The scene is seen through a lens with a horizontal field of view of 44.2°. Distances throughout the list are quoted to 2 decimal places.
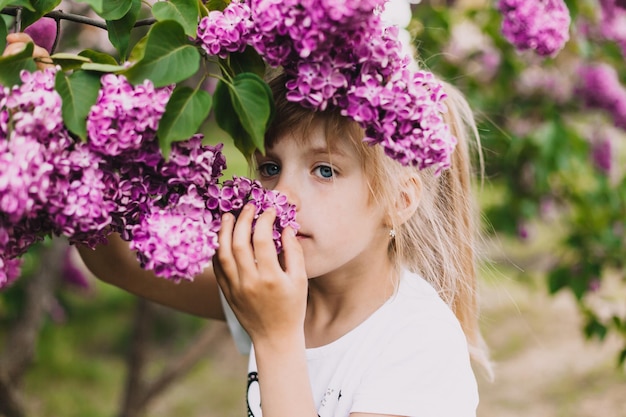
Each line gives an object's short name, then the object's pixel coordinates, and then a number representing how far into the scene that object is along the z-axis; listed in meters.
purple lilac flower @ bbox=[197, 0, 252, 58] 1.15
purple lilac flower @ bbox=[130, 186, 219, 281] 1.05
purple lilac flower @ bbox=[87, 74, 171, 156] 1.05
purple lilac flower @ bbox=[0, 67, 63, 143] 1.01
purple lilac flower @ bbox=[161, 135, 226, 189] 1.11
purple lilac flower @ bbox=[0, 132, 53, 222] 0.96
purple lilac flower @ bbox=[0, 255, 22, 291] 1.55
